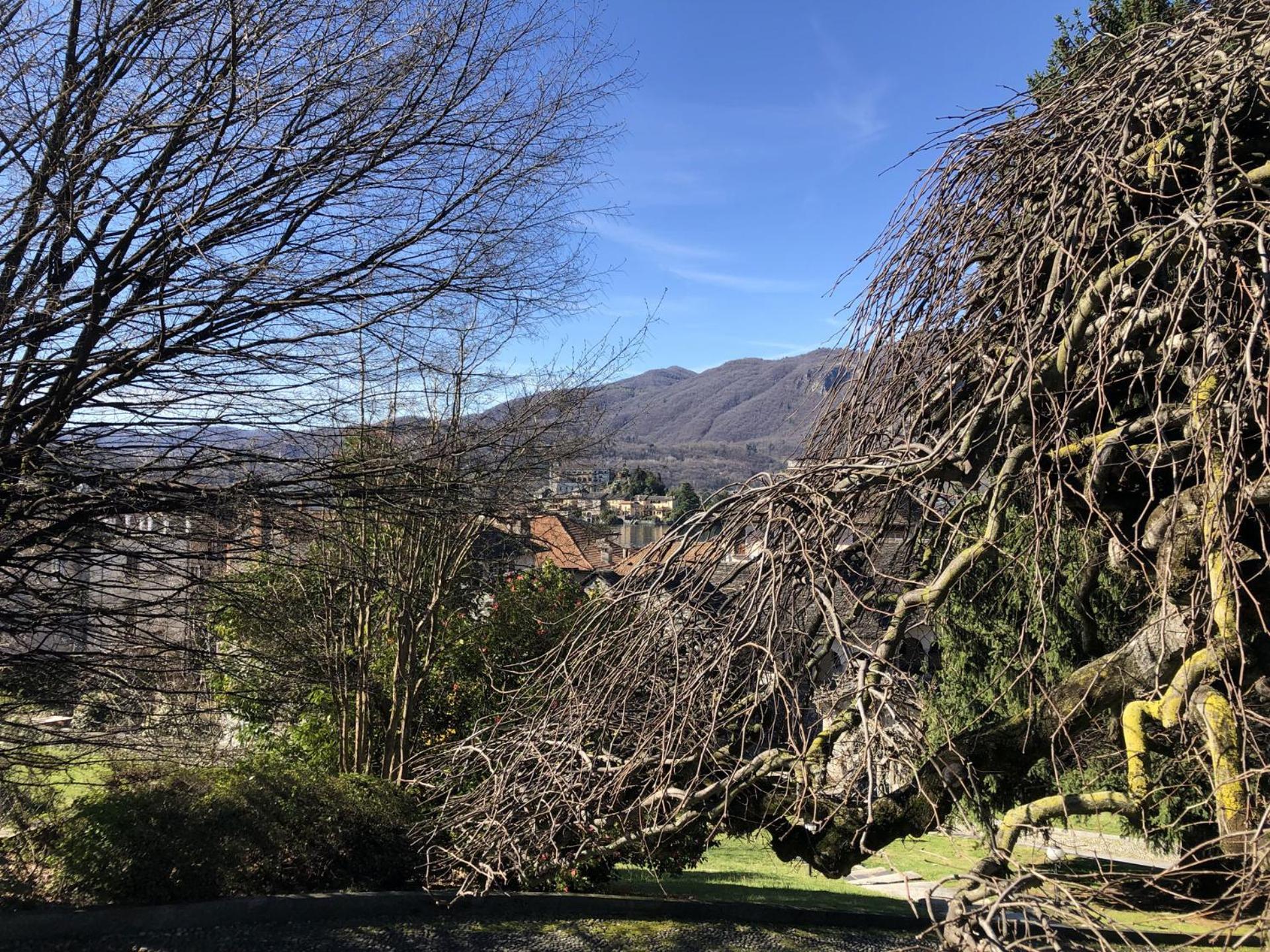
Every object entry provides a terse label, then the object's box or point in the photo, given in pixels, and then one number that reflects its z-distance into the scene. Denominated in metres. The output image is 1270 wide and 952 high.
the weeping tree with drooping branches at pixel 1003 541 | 2.80
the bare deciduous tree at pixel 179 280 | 4.36
